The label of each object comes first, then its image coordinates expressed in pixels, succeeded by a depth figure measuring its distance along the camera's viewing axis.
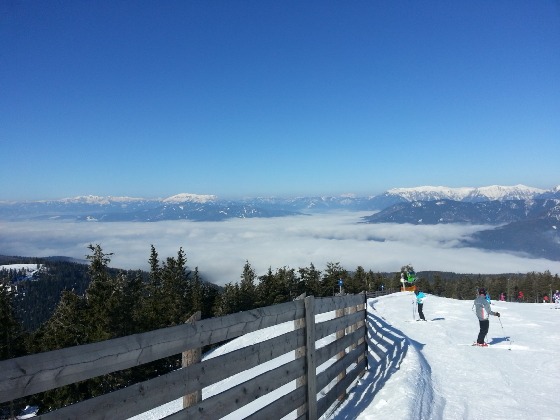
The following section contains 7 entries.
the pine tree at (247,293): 56.88
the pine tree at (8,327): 32.16
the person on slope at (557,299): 27.72
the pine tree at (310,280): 74.19
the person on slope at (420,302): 19.70
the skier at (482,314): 12.52
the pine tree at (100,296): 30.06
